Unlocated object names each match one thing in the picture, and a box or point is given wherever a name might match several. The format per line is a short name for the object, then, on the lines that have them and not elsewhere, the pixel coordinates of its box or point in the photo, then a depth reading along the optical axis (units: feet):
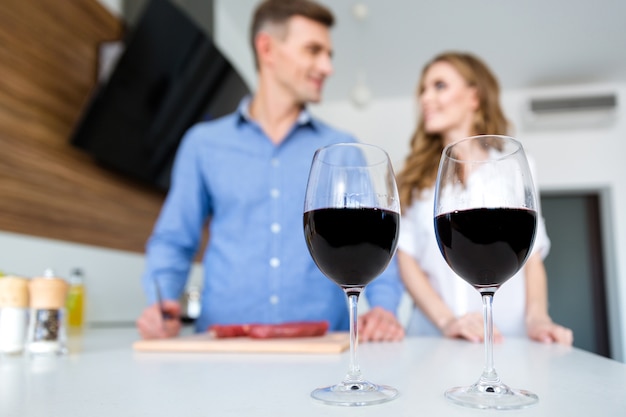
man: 5.15
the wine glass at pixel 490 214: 1.77
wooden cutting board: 2.82
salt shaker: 2.93
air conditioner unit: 15.07
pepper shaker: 2.92
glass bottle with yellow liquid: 6.08
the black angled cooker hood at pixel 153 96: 6.31
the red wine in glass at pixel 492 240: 1.77
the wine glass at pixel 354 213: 1.85
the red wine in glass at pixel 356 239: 1.85
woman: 4.52
